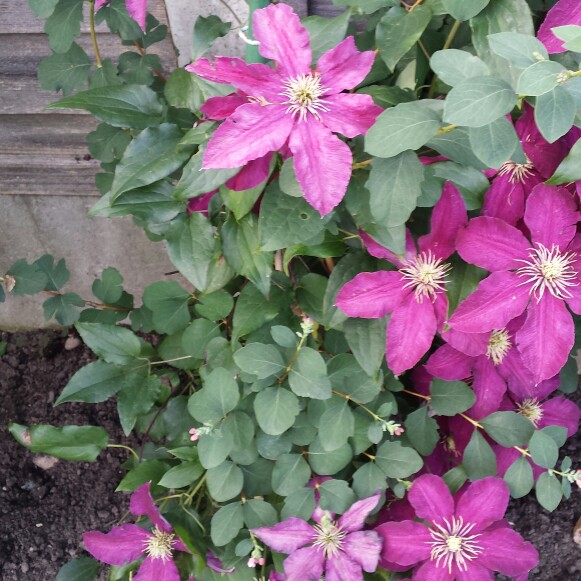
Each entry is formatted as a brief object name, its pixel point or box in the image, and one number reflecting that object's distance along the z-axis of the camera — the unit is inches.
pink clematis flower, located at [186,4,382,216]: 23.1
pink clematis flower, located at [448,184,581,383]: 26.6
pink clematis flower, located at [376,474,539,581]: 34.8
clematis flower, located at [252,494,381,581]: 34.4
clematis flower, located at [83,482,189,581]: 36.2
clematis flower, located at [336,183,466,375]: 29.0
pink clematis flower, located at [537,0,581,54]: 24.8
